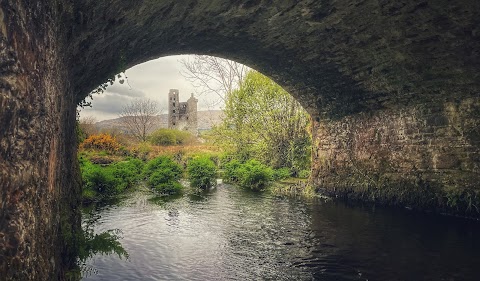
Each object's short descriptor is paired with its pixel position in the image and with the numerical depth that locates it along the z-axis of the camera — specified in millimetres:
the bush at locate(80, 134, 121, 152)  24156
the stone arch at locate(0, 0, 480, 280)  2512
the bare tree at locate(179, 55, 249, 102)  24062
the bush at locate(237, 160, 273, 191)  13945
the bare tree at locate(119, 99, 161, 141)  55906
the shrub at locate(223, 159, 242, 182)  15888
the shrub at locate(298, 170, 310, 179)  16328
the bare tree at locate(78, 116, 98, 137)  30352
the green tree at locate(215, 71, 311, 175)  17141
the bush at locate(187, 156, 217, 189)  13328
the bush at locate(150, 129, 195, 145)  37794
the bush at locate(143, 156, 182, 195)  11875
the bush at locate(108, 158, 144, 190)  11977
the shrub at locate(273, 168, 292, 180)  16000
